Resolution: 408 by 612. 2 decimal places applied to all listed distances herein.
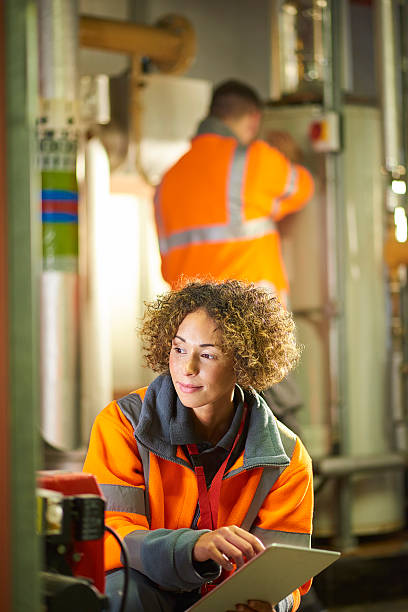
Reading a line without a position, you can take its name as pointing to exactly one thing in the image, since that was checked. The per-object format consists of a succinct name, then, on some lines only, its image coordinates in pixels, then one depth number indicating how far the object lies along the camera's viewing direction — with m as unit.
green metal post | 1.54
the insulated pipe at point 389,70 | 4.78
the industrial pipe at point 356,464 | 4.54
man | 4.44
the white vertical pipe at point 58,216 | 4.00
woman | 2.27
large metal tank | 4.76
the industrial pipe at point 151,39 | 4.80
